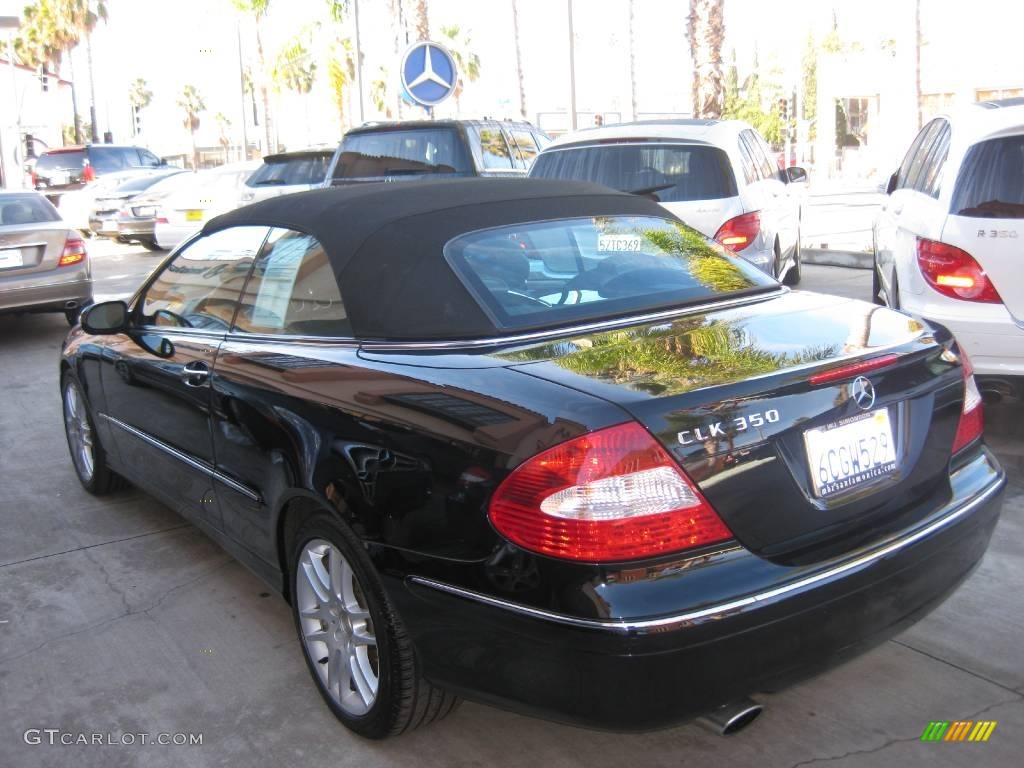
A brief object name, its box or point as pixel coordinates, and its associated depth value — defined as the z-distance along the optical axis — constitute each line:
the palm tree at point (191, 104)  90.38
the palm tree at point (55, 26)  51.66
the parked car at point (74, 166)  25.22
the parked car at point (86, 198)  20.64
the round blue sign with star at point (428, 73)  11.26
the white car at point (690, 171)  8.05
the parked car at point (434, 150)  10.77
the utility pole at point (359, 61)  21.45
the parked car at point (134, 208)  18.52
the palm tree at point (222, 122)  99.44
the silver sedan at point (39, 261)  10.00
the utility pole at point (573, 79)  16.33
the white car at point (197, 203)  16.20
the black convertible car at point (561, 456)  2.44
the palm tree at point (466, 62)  49.72
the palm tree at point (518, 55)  35.41
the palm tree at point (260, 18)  37.06
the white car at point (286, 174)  14.86
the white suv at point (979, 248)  5.20
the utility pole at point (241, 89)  36.16
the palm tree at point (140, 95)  98.56
